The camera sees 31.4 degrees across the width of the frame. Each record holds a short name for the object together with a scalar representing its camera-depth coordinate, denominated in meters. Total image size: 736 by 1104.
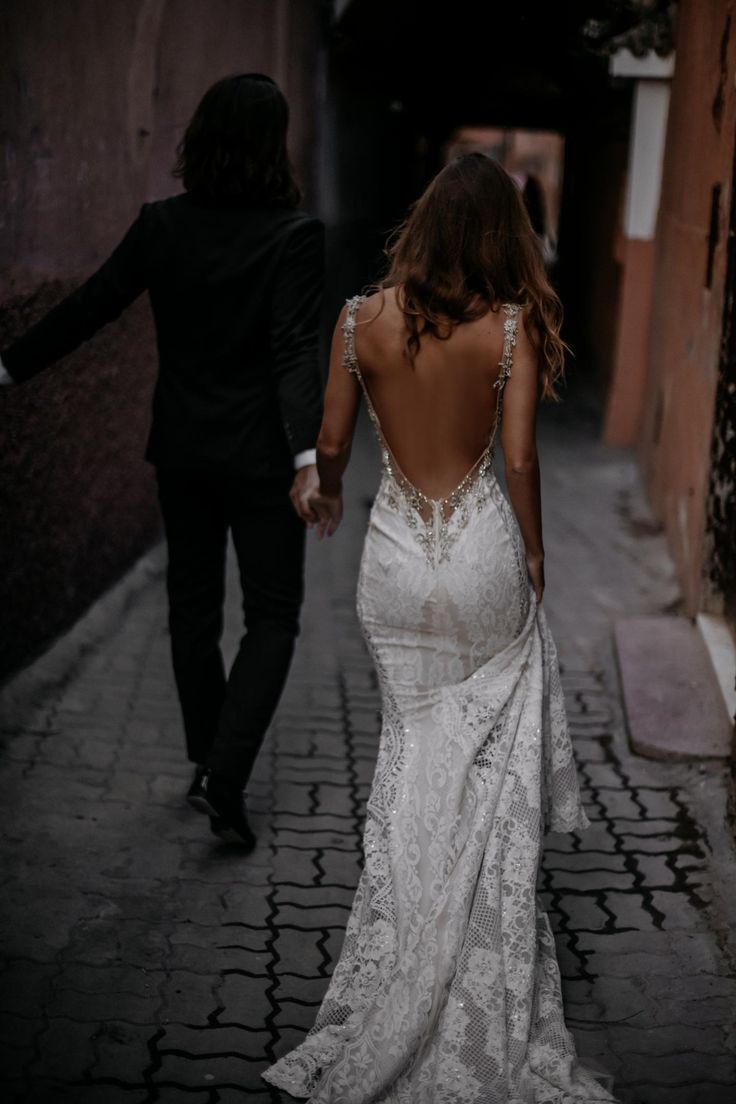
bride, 2.60
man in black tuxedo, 3.42
